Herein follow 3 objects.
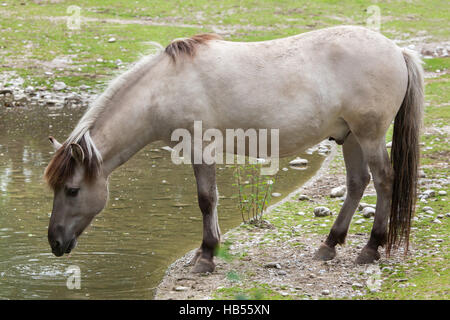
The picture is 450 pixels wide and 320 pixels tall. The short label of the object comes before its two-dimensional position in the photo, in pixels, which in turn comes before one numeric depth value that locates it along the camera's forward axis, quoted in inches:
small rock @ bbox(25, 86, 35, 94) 656.7
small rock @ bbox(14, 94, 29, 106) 616.4
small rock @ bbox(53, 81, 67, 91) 668.1
